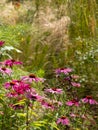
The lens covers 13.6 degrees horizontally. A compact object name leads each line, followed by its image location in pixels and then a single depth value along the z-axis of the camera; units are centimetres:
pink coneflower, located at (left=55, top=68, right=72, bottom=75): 364
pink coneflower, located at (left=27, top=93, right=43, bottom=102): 279
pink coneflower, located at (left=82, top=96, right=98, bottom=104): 330
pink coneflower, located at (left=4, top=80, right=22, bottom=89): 298
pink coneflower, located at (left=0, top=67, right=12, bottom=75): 314
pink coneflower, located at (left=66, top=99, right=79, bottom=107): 333
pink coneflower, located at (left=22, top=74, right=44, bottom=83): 302
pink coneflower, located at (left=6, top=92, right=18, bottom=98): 299
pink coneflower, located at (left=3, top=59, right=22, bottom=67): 337
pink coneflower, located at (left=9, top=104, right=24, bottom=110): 303
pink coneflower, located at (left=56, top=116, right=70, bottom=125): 310
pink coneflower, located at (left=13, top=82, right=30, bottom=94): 284
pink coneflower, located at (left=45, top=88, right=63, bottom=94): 323
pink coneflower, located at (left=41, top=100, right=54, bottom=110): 317
